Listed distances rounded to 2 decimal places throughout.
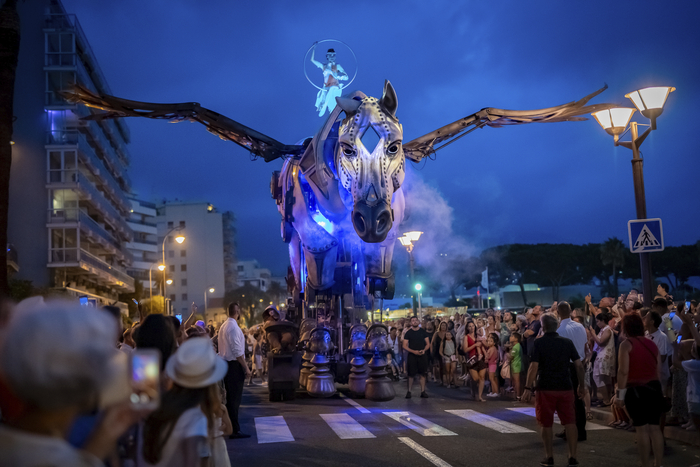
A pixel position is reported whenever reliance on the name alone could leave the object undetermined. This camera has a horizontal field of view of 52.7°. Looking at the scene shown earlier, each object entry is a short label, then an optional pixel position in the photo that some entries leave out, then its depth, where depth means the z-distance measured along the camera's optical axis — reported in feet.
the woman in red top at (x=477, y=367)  49.24
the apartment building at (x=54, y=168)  144.46
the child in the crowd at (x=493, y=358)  51.65
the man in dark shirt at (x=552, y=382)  25.62
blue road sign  36.78
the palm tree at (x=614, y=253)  198.27
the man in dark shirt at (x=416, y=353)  51.85
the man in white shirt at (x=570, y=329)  32.91
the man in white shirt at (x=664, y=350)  32.99
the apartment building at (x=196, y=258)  335.47
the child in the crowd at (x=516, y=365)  49.64
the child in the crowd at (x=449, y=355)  62.39
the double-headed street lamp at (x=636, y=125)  36.73
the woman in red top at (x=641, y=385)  23.63
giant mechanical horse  35.42
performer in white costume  49.98
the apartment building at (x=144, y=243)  283.79
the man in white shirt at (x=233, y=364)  32.27
